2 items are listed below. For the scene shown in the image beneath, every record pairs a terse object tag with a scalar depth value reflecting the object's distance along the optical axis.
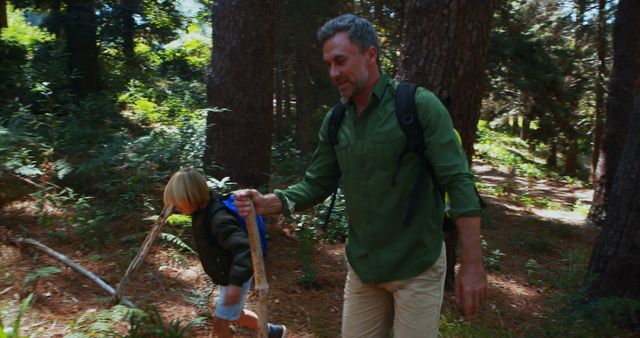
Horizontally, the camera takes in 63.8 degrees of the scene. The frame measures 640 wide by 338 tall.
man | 2.53
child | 3.78
